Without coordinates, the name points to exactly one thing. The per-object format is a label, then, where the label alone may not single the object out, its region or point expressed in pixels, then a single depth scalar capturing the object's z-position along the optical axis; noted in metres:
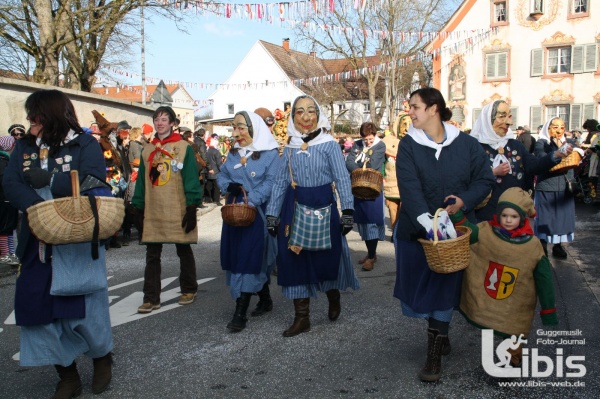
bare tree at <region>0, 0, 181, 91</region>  15.91
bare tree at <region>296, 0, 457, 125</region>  34.75
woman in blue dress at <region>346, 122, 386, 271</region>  7.94
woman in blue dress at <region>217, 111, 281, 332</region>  5.42
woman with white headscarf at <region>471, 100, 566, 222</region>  5.42
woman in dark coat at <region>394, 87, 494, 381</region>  3.99
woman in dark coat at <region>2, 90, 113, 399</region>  3.70
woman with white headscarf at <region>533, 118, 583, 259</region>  7.64
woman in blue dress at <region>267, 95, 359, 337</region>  5.12
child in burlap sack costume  3.89
